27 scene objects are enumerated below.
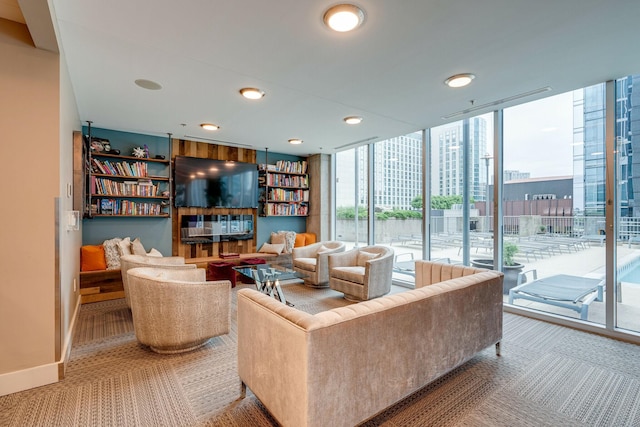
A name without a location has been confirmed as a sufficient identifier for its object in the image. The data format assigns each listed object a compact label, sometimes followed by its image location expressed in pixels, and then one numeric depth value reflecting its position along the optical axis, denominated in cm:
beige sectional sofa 147
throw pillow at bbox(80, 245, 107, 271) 420
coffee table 350
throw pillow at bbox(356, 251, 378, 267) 472
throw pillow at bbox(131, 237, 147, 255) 462
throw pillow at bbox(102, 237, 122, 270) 439
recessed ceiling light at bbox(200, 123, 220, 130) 463
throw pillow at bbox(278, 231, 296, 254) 631
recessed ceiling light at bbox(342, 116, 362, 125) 429
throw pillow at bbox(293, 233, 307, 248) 649
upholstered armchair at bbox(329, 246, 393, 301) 405
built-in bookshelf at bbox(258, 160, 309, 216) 637
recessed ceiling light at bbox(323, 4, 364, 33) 197
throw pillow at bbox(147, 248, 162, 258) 475
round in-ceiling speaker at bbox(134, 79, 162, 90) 310
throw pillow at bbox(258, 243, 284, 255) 619
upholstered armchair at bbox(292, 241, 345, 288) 486
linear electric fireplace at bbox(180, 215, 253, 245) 554
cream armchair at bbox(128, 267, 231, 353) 262
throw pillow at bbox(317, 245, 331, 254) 546
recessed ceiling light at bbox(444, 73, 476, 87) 293
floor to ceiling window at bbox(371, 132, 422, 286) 524
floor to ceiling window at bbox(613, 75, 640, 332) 312
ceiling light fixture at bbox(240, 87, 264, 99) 330
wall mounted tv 543
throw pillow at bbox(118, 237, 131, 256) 450
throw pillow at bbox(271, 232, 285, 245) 635
